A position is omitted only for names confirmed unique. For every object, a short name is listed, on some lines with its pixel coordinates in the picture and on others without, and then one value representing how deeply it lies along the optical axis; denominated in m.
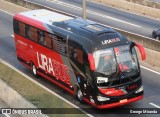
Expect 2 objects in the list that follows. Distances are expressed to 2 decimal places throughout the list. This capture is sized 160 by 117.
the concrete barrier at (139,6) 43.72
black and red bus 16.31
